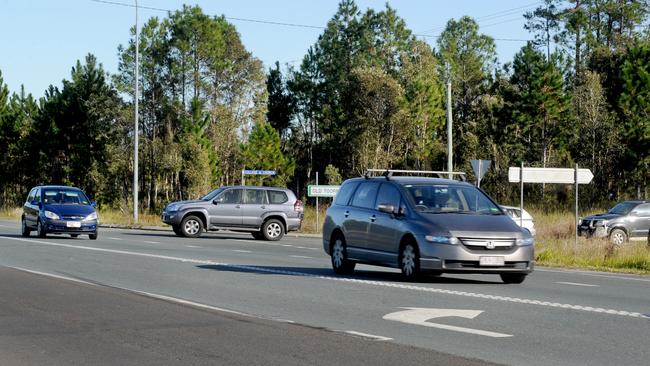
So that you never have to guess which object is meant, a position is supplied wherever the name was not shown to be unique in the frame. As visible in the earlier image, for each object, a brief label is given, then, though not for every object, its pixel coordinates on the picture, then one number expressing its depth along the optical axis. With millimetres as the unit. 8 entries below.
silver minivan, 16312
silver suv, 36656
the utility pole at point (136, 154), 48125
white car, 32759
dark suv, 34594
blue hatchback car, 32312
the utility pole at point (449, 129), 41062
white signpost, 26938
